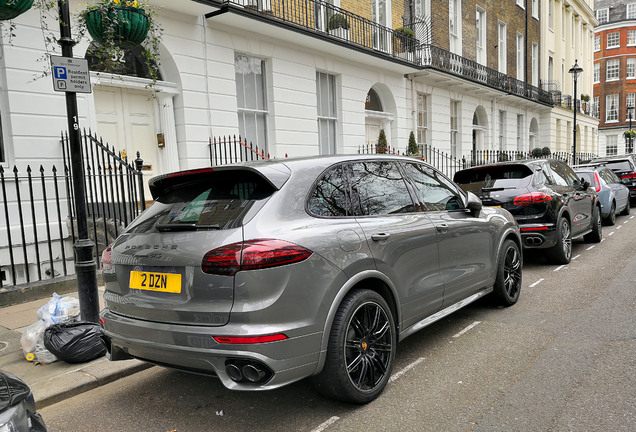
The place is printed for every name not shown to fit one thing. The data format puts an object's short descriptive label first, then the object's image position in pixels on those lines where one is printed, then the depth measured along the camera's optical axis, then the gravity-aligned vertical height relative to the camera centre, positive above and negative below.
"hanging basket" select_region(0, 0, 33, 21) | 4.02 +1.64
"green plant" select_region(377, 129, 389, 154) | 15.02 +1.14
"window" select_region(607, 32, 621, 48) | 56.50 +15.62
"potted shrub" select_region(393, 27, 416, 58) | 16.36 +4.89
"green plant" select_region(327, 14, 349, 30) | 13.62 +4.63
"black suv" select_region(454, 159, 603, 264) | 7.38 -0.43
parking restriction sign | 4.32 +1.12
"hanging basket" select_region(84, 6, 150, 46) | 5.11 +1.85
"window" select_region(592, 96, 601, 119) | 57.09 +7.81
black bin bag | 4.18 -1.37
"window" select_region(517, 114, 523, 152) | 27.71 +2.37
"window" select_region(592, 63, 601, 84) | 58.12 +11.99
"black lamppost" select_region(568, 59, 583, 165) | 22.25 +4.76
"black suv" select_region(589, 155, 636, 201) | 15.79 -0.06
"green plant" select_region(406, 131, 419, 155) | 16.61 +1.05
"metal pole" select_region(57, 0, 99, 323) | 4.49 -0.37
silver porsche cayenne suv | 2.77 -0.61
